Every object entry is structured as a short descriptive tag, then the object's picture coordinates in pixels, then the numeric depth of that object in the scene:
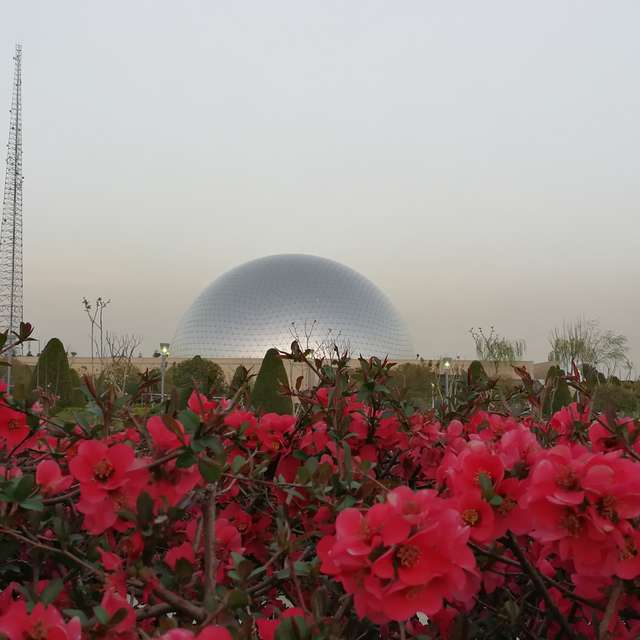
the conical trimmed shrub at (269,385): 9.24
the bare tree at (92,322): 13.83
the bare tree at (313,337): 41.97
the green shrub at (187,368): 25.83
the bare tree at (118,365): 13.69
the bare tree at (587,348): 26.73
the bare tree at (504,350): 32.74
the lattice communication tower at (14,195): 34.47
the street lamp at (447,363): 24.83
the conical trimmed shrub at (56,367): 10.46
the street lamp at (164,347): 22.94
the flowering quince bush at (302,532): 0.83
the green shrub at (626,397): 15.44
